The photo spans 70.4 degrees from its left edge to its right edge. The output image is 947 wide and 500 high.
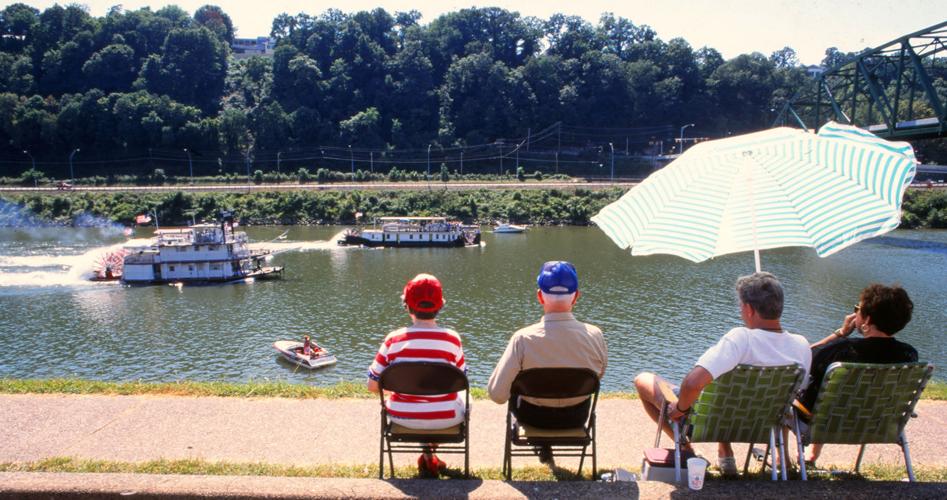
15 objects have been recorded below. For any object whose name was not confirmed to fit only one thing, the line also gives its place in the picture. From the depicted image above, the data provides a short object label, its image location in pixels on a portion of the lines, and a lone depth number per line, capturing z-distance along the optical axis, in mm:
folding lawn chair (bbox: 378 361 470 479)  4582
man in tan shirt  4711
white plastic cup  4078
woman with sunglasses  4543
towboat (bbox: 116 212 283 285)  36375
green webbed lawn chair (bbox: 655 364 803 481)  4355
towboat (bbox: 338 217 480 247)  50844
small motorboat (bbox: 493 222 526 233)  59875
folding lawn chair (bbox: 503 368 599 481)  4551
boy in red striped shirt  4852
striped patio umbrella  4758
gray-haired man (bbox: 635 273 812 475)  4309
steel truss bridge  39469
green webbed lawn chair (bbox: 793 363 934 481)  4410
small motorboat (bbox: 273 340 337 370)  19406
